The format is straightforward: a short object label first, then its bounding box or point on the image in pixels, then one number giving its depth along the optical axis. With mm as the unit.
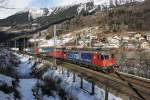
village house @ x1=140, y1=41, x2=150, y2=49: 96738
